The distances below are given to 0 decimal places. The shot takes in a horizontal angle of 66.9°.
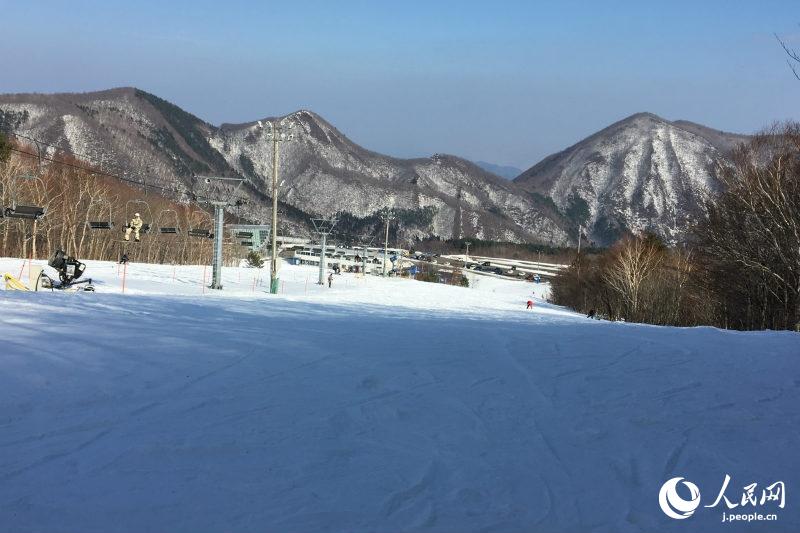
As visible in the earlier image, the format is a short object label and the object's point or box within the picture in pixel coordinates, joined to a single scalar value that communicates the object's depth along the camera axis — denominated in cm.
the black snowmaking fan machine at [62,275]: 2453
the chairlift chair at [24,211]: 2430
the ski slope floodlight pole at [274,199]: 3447
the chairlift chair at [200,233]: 3249
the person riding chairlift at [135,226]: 3120
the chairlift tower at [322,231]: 5338
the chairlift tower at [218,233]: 3236
